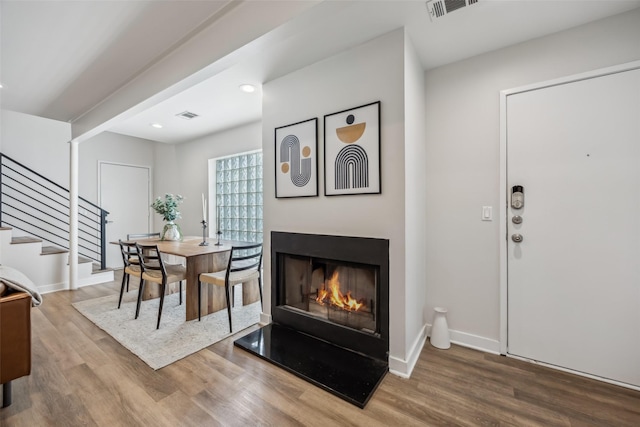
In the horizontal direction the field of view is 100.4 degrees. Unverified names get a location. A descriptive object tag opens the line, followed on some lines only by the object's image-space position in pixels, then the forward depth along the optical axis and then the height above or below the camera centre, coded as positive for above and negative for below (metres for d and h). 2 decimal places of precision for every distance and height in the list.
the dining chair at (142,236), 3.70 -0.34
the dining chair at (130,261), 2.85 -0.53
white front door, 1.72 -0.11
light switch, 2.15 -0.02
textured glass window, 4.23 +0.26
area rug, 2.13 -1.09
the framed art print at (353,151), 1.95 +0.47
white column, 3.84 -0.03
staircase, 3.43 -0.68
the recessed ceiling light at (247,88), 2.78 +1.31
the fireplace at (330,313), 1.83 -0.87
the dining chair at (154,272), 2.56 -0.62
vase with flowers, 3.51 -0.02
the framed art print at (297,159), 2.26 +0.47
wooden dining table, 2.70 -0.63
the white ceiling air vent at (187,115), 3.63 +1.35
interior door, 5.05 +0.24
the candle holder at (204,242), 3.26 -0.38
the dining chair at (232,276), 2.57 -0.65
